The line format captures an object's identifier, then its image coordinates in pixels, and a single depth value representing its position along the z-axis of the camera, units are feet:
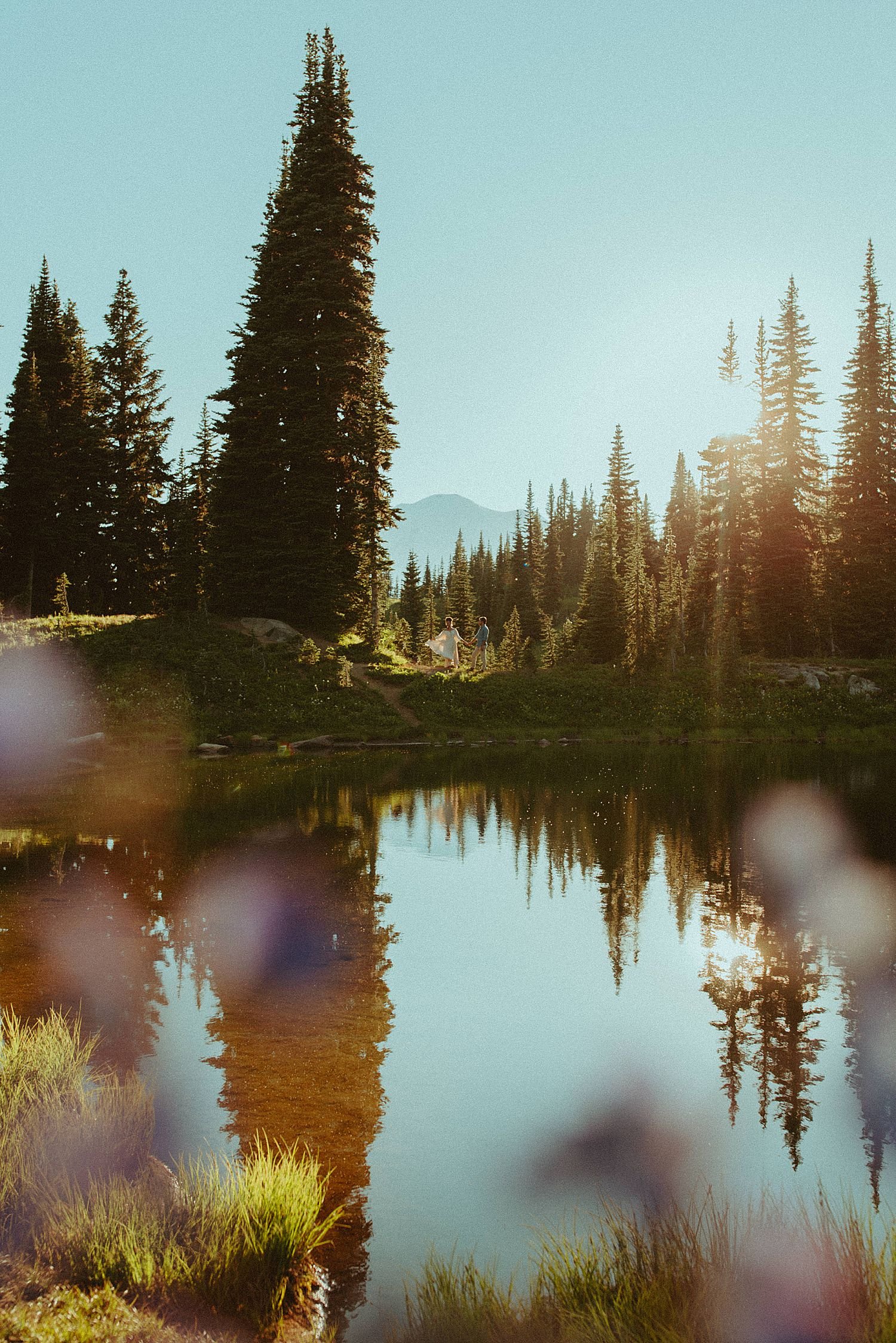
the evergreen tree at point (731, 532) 157.79
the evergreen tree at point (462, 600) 263.70
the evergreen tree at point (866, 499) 156.56
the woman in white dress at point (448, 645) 131.03
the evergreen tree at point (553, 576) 327.67
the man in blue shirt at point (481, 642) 131.44
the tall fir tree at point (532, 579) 298.68
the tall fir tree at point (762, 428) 169.54
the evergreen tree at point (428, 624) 236.86
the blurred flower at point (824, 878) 34.91
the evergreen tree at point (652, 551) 272.51
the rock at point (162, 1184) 14.80
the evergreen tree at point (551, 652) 165.27
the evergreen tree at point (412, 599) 279.49
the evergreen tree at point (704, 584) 160.45
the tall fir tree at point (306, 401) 124.57
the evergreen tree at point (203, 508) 131.23
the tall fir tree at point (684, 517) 293.43
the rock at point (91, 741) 87.20
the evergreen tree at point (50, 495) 143.23
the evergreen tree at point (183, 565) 138.62
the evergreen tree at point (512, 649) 149.18
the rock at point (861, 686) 135.23
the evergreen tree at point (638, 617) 142.82
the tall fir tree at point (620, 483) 258.57
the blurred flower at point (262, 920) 30.76
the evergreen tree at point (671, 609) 146.92
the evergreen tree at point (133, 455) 150.61
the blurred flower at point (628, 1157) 18.02
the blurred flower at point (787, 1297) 11.41
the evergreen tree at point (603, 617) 151.23
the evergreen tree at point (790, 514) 156.76
